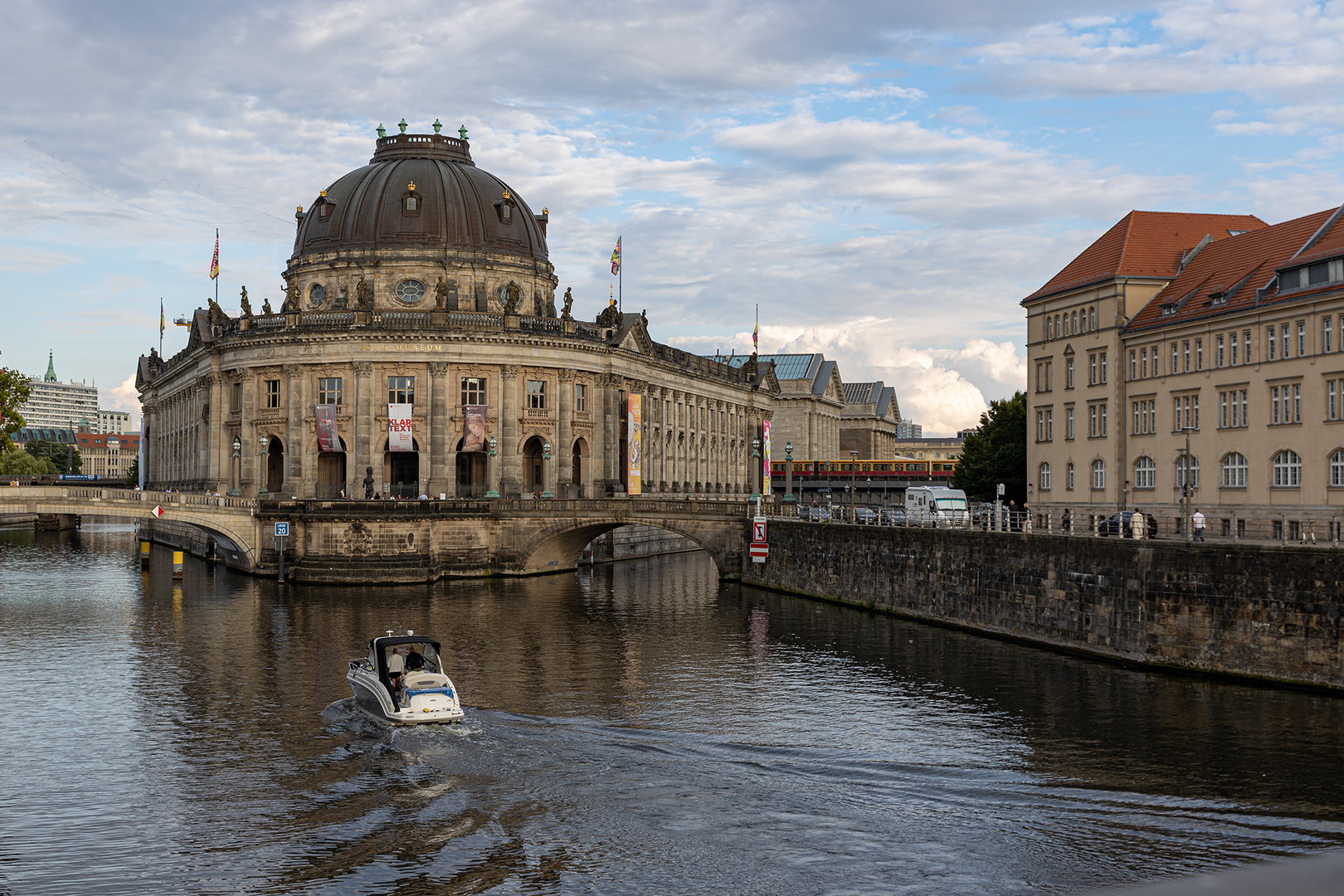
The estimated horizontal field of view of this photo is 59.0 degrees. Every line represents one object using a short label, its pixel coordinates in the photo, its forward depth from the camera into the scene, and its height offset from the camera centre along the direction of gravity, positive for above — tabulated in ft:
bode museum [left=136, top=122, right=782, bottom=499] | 303.68 +32.58
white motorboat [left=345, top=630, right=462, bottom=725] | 114.01 -19.50
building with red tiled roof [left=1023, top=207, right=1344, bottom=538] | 191.62 +20.32
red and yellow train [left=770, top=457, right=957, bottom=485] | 525.34 +7.86
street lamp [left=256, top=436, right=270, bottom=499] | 315.17 +4.29
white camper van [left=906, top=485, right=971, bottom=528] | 220.64 -3.65
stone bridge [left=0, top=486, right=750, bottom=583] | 255.70 -8.62
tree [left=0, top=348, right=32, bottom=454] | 314.14 +23.67
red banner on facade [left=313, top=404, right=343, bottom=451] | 299.38 +14.97
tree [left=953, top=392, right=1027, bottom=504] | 315.37 +9.10
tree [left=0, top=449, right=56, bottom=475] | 626.23 +11.31
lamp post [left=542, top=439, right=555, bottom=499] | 312.75 +5.68
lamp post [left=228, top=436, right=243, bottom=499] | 316.40 +7.17
